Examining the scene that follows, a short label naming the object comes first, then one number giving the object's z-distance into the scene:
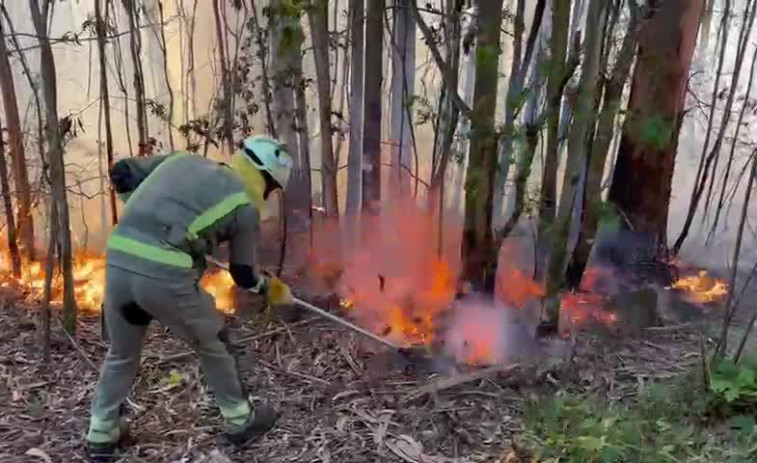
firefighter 2.44
